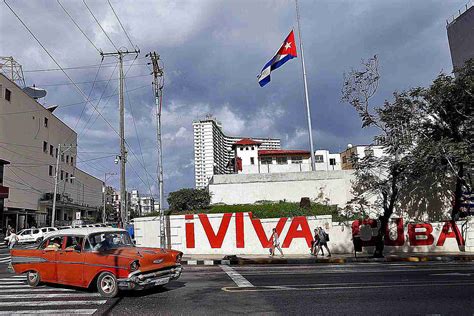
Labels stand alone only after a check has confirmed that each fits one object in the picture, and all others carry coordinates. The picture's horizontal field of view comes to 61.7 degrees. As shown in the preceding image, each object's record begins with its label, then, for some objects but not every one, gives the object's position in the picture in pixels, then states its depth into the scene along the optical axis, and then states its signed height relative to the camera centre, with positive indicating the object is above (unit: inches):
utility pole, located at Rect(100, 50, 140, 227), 1074.7 +246.2
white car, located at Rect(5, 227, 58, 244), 1436.4 +2.7
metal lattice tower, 2221.9 +940.6
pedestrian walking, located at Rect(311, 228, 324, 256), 777.6 -49.6
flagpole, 1284.7 +332.0
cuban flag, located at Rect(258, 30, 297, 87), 1148.5 +469.0
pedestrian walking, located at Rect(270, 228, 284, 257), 836.0 -44.4
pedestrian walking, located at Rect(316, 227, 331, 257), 773.9 -38.2
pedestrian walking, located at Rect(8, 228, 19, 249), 1110.8 -10.2
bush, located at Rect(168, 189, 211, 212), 1309.1 +93.1
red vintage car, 364.2 -29.8
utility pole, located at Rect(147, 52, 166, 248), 778.8 +230.8
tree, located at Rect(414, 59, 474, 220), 789.2 +180.7
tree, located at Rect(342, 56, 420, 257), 805.2 +140.6
